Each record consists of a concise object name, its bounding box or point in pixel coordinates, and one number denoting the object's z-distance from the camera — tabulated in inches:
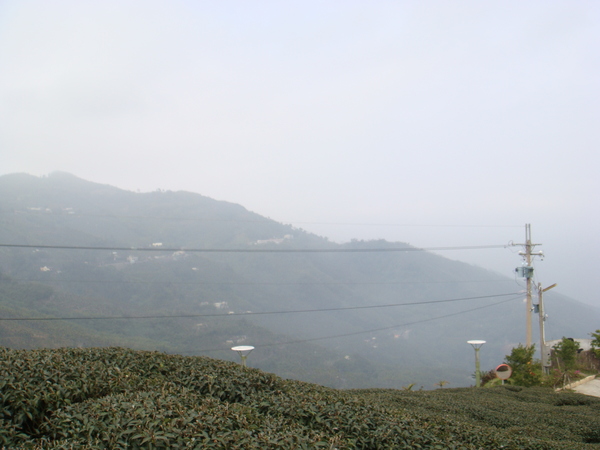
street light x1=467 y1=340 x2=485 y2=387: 663.1
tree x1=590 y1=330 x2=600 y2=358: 869.3
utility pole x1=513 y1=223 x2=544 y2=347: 860.0
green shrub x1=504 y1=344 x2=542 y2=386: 722.8
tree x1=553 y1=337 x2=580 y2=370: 820.6
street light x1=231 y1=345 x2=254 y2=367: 506.1
